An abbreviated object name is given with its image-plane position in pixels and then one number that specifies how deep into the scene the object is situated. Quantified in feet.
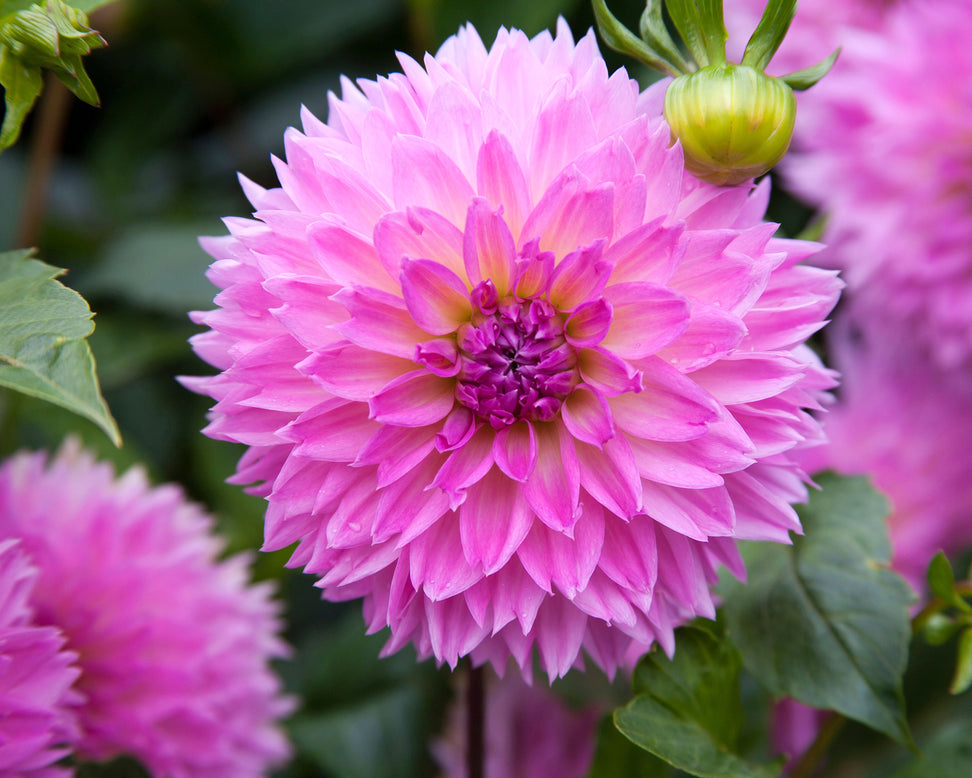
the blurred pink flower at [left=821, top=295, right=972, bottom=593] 3.08
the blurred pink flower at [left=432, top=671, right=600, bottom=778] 2.60
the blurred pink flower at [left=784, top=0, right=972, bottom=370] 2.77
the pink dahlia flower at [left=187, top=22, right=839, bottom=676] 1.52
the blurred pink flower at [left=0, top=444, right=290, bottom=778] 2.08
